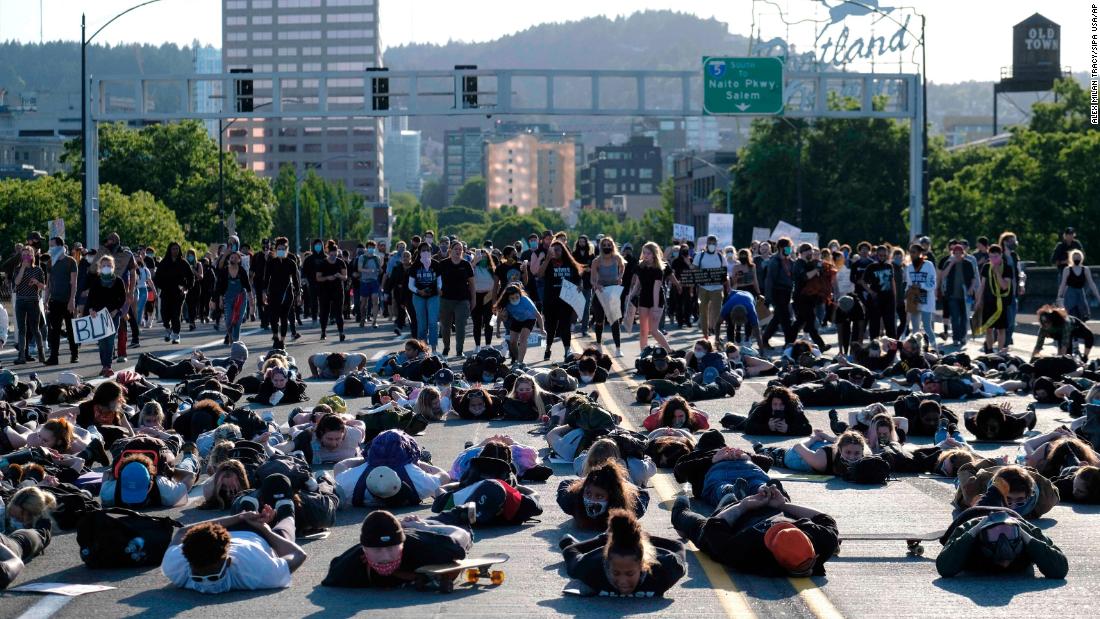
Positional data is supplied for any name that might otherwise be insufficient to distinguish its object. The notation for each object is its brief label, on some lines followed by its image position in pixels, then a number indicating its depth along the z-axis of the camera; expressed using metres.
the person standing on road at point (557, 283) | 25.38
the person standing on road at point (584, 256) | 29.37
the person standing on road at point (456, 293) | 26.30
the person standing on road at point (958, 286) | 28.55
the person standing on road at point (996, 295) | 27.64
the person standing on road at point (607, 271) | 26.17
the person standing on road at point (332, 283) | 30.22
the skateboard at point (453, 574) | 8.78
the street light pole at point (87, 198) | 43.56
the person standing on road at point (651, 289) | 25.42
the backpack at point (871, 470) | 12.65
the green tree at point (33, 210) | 88.44
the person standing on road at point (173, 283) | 29.47
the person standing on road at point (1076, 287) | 27.20
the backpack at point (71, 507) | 10.70
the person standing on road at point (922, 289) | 28.69
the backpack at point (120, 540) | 9.52
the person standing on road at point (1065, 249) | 28.75
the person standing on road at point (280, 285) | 28.38
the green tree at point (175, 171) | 108.69
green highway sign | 49.62
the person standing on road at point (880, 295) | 27.94
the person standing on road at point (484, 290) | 28.73
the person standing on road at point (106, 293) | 23.44
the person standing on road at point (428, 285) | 26.62
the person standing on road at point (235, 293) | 28.94
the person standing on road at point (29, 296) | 25.39
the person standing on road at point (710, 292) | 30.03
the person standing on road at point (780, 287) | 27.92
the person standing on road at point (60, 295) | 25.48
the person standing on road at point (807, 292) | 27.12
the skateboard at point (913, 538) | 9.80
